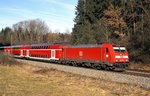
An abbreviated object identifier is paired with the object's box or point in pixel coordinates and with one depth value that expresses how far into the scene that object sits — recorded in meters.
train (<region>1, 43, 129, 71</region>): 19.29
